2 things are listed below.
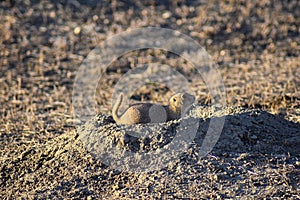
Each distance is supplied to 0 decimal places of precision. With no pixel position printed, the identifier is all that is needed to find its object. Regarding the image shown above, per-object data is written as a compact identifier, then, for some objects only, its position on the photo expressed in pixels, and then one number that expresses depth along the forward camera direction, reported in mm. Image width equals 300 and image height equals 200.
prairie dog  11953
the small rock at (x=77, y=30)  23250
